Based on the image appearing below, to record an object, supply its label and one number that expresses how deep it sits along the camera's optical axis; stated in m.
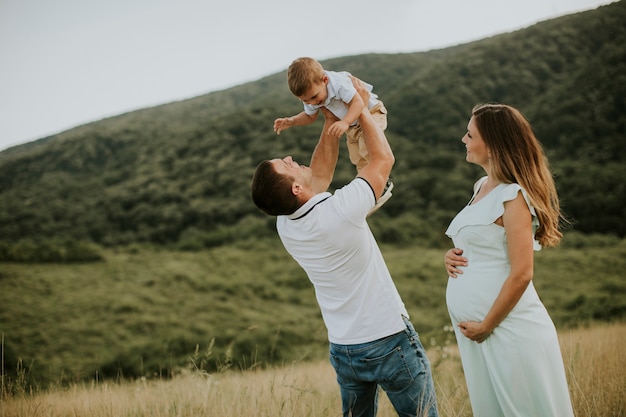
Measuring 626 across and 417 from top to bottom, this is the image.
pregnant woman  2.15
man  2.29
